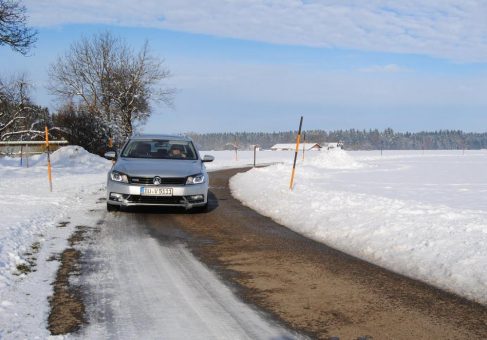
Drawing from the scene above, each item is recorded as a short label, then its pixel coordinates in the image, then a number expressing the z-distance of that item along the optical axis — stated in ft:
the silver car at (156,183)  28.32
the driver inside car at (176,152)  33.83
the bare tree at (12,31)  56.65
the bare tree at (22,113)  139.64
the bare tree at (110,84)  123.34
